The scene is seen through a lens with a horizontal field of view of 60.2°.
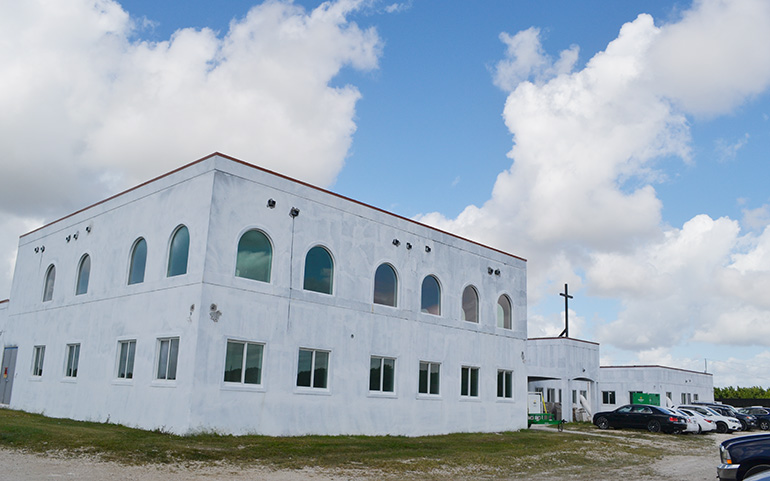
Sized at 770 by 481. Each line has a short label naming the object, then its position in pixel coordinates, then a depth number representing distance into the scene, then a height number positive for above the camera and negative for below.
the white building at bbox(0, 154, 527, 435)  17.98 +1.99
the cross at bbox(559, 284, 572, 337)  45.62 +5.61
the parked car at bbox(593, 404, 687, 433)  30.89 -1.05
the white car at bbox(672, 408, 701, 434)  30.99 -1.15
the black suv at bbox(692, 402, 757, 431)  36.48 -0.87
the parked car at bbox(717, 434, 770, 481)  10.19 -0.86
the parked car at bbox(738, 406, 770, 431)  37.31 -0.71
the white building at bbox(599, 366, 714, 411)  47.69 +0.92
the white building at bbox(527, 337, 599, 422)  39.25 +1.18
